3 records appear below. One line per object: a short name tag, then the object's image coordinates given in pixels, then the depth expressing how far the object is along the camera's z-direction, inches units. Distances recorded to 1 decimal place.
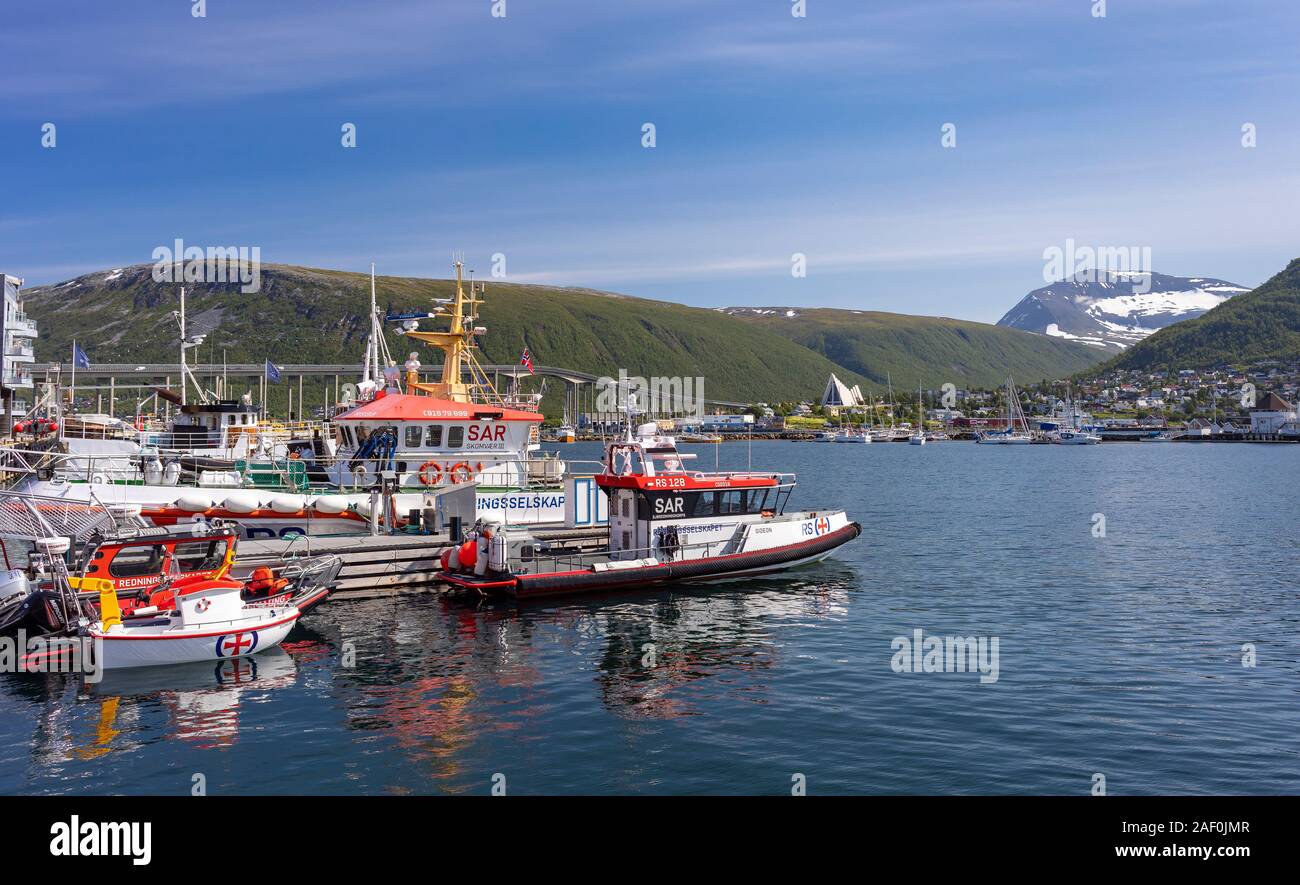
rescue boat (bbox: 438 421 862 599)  1168.8
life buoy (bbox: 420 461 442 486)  1498.5
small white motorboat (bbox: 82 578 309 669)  831.7
